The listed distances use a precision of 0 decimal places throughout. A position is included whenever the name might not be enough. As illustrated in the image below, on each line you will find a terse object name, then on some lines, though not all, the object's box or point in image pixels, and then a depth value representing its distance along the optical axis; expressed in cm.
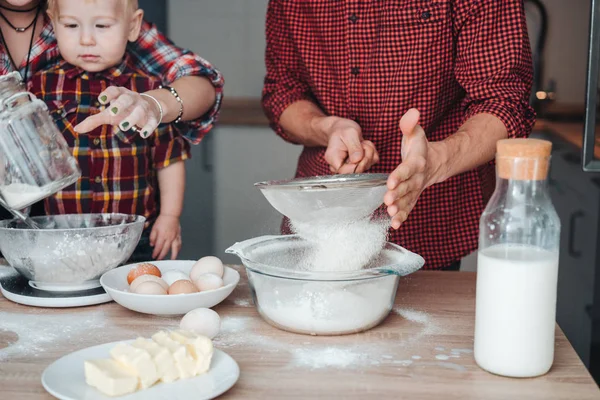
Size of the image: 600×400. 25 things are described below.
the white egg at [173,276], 131
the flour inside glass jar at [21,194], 122
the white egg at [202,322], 110
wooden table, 96
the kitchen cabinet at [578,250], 296
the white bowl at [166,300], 117
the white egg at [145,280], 124
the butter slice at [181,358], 95
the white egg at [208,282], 125
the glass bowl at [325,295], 110
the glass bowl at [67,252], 129
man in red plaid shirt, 153
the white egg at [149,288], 120
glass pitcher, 120
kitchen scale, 127
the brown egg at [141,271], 131
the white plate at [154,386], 91
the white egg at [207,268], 132
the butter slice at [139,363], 92
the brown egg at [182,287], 121
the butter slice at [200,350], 96
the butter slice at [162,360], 93
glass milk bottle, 96
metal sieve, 115
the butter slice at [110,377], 90
